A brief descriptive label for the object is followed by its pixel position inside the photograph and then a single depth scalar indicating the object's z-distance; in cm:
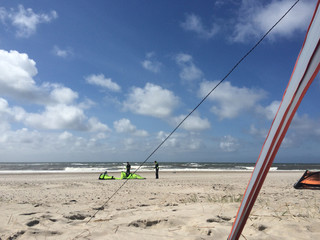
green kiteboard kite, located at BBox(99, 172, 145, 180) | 1676
